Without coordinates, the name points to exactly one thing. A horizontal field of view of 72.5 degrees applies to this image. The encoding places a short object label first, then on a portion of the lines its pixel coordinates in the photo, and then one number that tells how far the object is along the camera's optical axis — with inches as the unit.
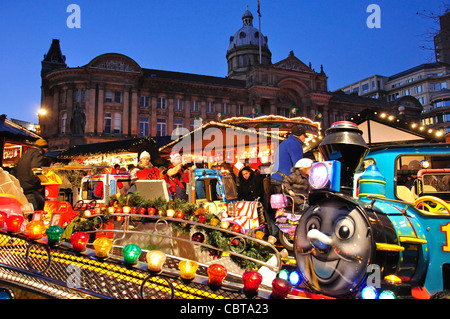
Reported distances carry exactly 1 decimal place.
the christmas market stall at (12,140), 565.9
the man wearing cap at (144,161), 295.9
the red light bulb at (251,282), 85.3
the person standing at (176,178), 274.2
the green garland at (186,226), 150.6
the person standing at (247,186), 346.0
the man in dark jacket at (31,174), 258.8
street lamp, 1650.3
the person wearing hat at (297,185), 227.6
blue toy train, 91.5
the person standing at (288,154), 238.2
